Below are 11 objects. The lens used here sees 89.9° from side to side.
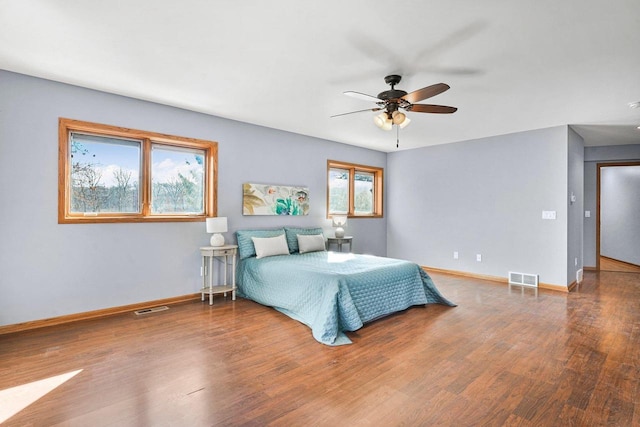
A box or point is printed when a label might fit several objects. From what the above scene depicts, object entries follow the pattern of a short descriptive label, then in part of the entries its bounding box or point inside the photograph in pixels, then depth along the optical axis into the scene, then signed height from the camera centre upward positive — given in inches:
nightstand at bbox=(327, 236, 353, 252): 231.5 -20.0
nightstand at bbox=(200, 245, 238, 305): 165.8 -30.0
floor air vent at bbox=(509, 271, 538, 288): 203.5 -42.4
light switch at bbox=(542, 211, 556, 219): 196.2 -0.5
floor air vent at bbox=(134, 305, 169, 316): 147.5 -46.1
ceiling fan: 118.3 +42.9
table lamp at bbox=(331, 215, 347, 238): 231.9 -6.4
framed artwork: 192.7 +8.8
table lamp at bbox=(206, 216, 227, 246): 164.4 -7.7
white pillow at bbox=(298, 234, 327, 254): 197.5 -18.4
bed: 123.7 -31.8
